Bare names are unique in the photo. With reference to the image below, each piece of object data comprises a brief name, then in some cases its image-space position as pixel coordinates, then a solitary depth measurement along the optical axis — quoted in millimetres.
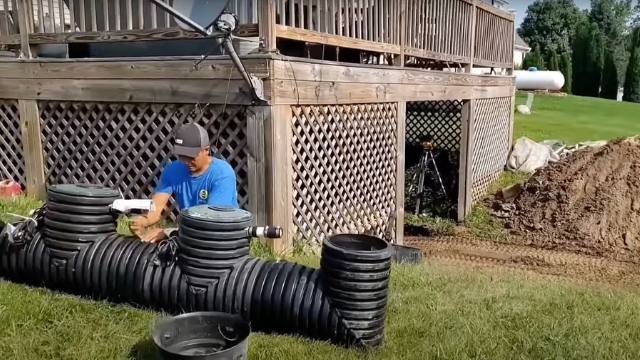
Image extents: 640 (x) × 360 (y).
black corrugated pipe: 3799
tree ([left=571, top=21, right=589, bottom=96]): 48219
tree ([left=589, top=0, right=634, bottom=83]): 80944
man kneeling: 4555
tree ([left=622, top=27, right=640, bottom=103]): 45531
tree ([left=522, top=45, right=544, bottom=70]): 45531
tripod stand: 12125
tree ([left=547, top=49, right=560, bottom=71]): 46594
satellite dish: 4516
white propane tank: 33562
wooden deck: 5672
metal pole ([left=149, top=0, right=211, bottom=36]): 3545
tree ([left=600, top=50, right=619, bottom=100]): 47344
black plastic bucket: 3422
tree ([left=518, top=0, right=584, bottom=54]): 74750
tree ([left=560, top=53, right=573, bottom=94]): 46250
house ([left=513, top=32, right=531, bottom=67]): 54438
